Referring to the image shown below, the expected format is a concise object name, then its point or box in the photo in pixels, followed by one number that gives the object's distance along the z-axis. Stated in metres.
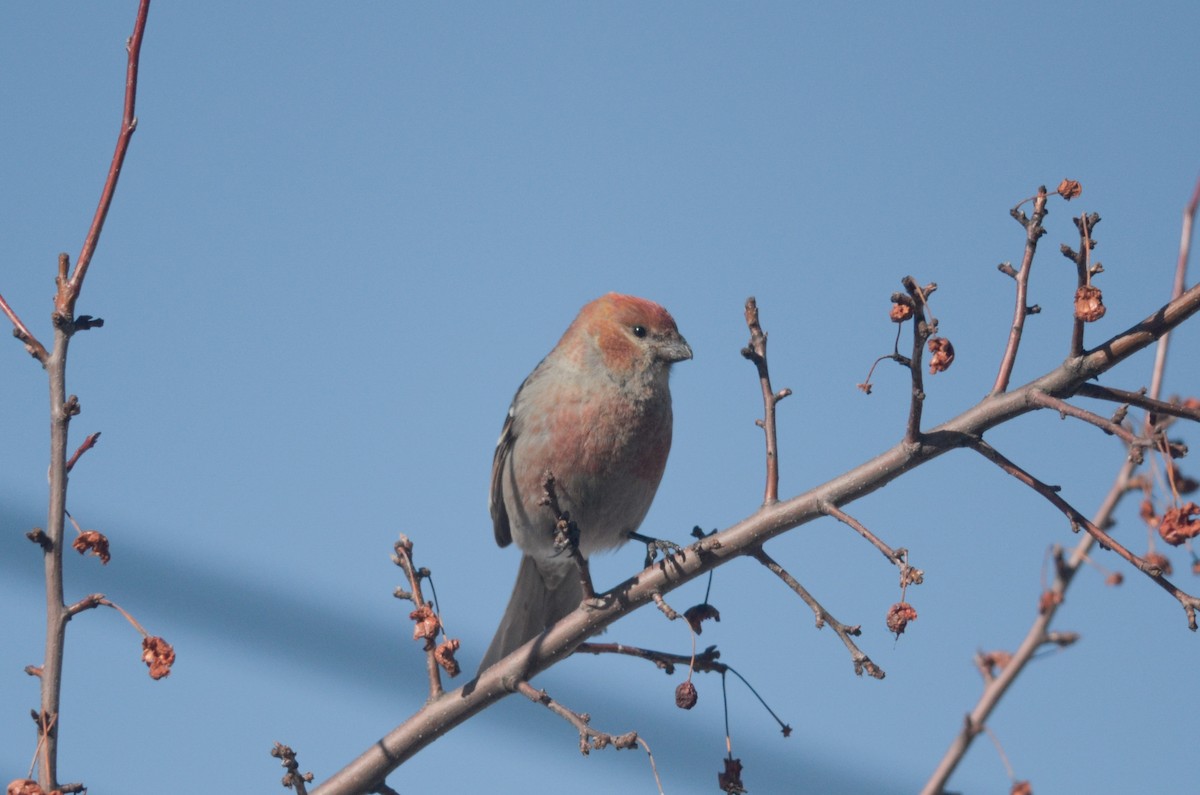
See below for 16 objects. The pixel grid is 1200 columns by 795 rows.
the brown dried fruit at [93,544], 5.28
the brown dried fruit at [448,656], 6.71
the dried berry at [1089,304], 5.48
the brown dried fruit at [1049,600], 3.46
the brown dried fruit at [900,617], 5.80
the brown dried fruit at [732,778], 6.11
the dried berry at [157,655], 5.40
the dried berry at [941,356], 6.17
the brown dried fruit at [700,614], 7.12
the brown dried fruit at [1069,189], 5.71
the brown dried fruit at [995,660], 3.58
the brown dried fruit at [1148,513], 4.98
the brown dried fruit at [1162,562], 5.00
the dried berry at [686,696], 6.75
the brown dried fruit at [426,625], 6.61
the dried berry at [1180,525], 5.07
